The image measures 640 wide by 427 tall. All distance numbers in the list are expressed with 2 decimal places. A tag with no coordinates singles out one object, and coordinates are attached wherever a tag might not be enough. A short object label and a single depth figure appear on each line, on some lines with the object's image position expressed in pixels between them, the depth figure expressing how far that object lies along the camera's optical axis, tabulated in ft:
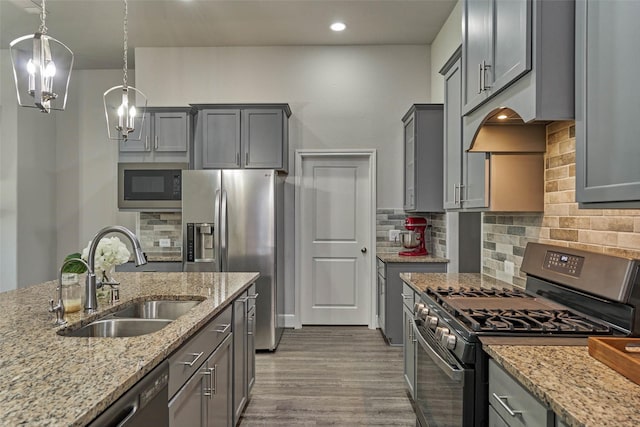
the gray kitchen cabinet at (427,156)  13.38
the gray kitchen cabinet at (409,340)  8.50
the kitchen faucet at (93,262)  5.70
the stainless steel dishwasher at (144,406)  3.29
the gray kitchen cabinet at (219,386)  6.13
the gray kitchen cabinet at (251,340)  9.06
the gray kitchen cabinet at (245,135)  14.12
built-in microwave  14.49
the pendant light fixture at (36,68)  5.66
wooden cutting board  3.54
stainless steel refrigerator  12.97
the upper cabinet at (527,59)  4.65
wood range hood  7.10
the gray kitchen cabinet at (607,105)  3.65
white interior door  16.14
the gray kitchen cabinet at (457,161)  7.74
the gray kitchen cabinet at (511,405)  3.52
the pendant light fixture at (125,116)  8.46
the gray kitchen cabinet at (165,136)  14.58
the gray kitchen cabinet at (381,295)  14.06
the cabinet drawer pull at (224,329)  6.65
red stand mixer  14.19
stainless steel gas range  4.74
